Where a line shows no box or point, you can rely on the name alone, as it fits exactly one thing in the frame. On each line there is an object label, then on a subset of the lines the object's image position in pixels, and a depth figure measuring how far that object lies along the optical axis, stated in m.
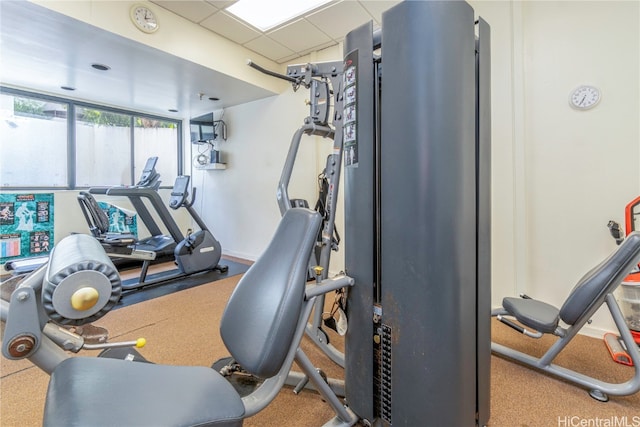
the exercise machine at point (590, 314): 1.43
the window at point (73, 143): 3.97
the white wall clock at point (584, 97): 2.15
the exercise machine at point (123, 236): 3.55
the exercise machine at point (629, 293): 1.91
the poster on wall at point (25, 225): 3.82
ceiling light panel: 2.78
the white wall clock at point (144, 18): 2.66
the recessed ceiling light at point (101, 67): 3.25
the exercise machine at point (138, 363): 0.70
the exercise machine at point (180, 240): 3.58
